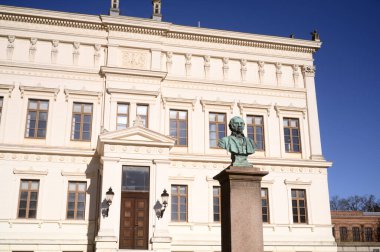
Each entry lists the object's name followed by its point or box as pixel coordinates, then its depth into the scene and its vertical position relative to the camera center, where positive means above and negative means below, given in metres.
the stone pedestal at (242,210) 9.45 +0.38
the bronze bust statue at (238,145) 10.35 +2.01
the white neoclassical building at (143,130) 20.25 +5.15
